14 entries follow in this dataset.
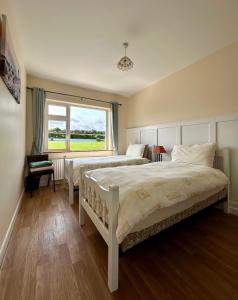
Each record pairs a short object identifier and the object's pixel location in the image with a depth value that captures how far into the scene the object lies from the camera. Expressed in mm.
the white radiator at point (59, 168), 3584
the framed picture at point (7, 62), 1248
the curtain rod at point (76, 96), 3328
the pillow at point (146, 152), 3764
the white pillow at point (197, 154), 2244
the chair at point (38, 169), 2893
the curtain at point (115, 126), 4480
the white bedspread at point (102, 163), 2516
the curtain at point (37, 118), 3350
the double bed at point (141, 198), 1064
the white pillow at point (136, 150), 3694
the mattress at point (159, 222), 1140
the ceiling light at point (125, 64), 2037
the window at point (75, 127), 3791
